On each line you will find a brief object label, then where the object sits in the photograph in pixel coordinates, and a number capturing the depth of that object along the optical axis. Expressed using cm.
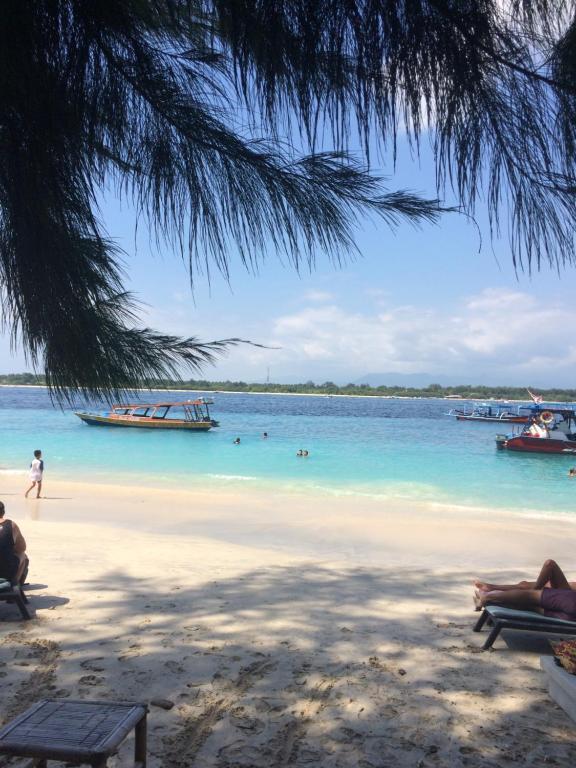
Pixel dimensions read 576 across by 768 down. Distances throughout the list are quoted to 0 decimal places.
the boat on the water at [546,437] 3600
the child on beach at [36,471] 1688
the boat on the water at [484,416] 6331
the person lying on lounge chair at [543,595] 543
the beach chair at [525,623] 508
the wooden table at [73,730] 244
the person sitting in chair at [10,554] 589
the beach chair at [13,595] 555
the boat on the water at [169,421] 4381
